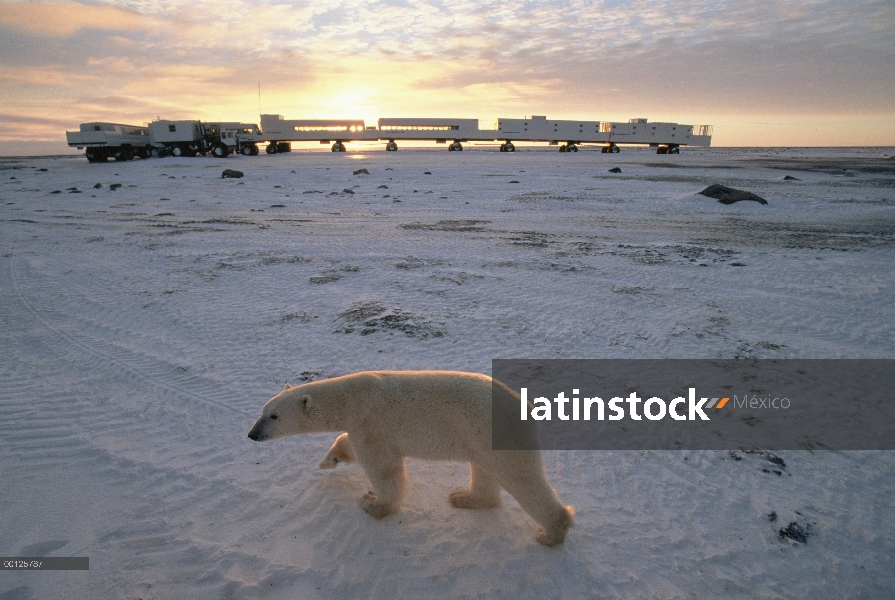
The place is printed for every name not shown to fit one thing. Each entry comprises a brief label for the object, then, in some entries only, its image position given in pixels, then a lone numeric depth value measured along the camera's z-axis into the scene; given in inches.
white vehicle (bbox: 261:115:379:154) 3031.5
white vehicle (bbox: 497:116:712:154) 3427.7
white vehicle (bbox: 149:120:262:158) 2212.1
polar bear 132.4
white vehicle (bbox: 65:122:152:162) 1934.1
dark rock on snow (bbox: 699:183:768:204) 821.9
